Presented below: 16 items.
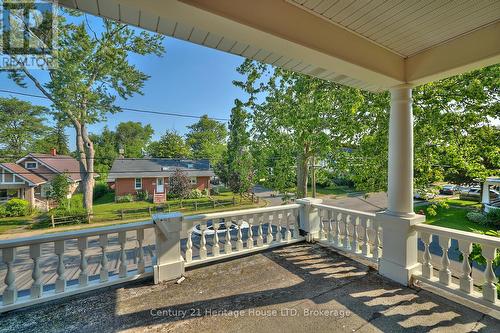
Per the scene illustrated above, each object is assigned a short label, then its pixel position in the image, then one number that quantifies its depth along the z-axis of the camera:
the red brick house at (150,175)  17.22
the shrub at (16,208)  11.40
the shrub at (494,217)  9.49
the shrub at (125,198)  16.89
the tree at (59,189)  12.95
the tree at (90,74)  9.18
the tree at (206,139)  22.78
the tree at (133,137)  25.54
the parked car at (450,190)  18.98
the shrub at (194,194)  18.43
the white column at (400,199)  2.47
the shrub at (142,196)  17.69
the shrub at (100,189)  17.91
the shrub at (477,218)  9.84
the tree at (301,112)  4.94
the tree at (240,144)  6.04
